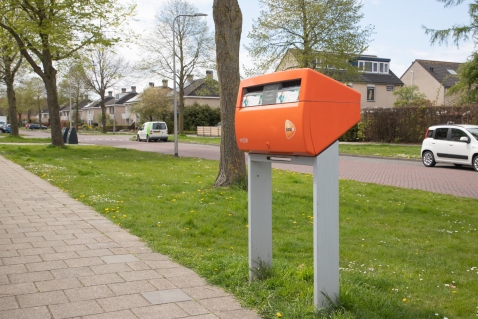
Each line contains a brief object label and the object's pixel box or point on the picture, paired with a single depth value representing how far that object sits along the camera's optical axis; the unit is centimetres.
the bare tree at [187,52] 4944
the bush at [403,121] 2756
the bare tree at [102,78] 6819
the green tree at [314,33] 3378
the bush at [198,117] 6406
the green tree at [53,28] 2356
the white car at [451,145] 1828
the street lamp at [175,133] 2419
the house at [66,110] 12688
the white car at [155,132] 4375
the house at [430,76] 6028
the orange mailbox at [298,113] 355
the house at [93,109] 11644
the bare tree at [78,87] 7184
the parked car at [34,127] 9625
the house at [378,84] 5981
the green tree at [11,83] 3841
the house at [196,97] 7669
